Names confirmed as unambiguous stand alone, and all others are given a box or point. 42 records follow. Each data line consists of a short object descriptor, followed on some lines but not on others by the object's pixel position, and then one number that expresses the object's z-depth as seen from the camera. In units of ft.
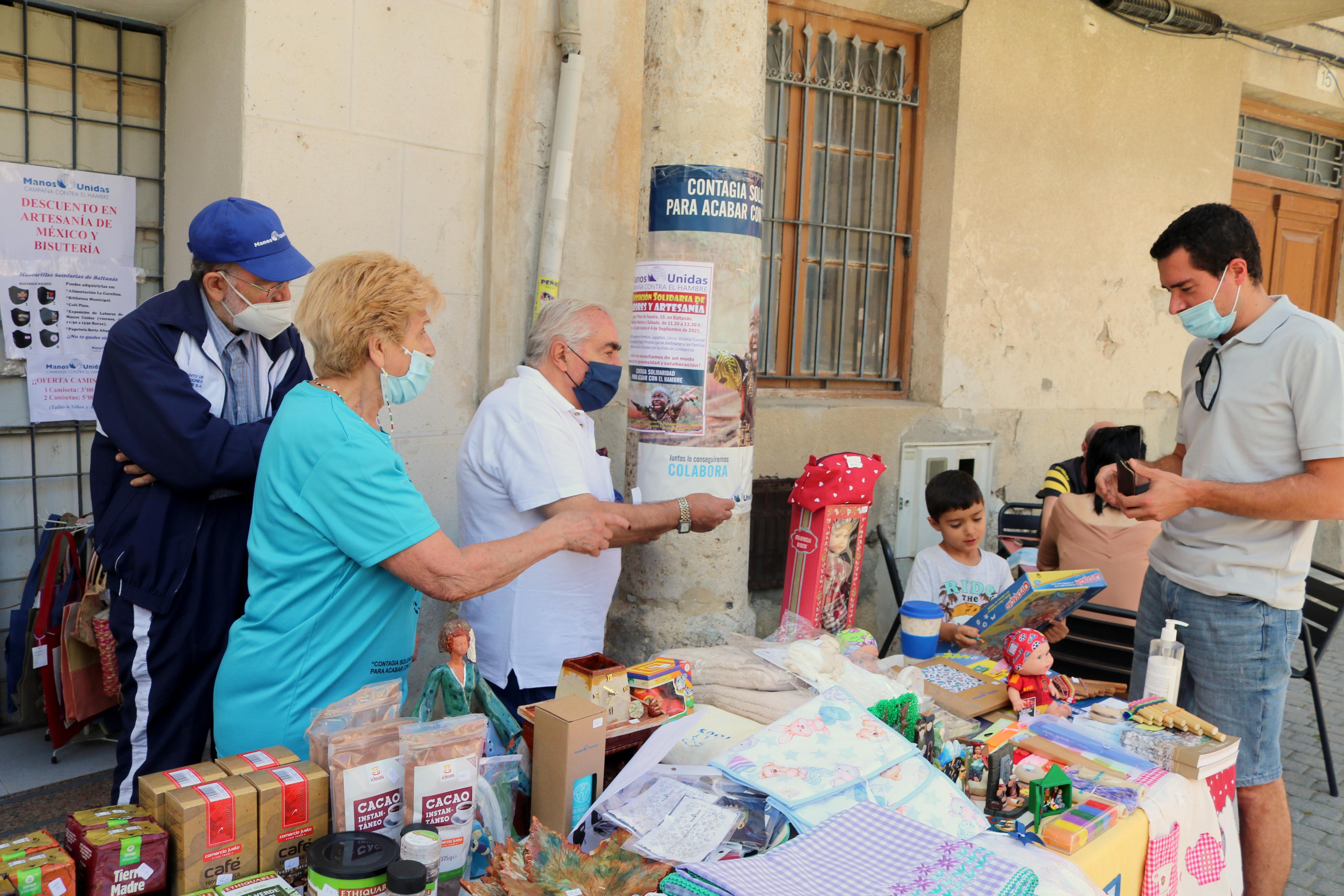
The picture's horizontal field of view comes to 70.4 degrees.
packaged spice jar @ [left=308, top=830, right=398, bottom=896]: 4.21
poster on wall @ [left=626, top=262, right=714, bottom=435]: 9.54
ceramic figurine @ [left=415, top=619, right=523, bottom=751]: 5.99
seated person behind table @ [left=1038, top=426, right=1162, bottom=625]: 11.46
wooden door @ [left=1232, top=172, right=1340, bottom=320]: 24.23
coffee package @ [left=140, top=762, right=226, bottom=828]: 4.51
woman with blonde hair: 6.09
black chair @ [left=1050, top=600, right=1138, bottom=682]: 10.96
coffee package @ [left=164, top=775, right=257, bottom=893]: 4.36
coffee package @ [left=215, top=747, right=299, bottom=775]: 4.87
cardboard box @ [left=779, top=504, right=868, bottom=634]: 9.50
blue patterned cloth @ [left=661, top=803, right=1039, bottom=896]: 4.83
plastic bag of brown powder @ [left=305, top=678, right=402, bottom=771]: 5.01
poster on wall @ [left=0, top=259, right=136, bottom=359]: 11.25
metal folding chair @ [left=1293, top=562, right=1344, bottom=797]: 13.32
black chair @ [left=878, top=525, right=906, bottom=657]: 15.17
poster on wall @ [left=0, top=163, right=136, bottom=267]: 11.06
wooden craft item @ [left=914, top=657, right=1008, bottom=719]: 7.72
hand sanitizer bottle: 8.12
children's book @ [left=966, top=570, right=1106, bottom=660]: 8.51
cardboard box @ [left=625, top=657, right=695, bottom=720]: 6.41
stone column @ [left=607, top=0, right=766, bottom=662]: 9.79
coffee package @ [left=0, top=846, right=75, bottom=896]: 4.09
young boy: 11.93
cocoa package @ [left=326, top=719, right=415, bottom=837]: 4.79
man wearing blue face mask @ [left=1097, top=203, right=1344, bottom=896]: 8.23
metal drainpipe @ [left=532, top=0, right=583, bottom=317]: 12.50
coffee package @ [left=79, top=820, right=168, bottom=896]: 4.25
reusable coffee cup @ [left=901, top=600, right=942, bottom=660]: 9.14
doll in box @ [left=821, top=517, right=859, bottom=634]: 9.55
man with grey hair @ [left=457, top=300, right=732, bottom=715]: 8.22
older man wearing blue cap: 7.30
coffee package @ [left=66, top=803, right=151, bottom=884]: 4.38
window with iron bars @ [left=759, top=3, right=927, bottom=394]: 16.48
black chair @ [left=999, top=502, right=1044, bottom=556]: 16.81
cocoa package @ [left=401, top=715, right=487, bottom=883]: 4.78
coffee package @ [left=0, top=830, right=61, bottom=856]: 4.36
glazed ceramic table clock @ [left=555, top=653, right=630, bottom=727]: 6.07
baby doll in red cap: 8.16
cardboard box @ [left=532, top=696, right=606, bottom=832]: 5.36
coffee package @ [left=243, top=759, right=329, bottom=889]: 4.59
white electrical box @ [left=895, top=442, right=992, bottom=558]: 17.80
